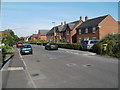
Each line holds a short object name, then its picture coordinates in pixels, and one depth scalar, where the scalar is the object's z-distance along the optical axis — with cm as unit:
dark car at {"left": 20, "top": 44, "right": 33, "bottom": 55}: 2095
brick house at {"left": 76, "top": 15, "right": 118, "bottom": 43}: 3700
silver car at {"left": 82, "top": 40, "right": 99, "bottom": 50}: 2297
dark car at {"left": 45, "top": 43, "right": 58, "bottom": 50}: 2905
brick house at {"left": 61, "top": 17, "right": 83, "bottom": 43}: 5042
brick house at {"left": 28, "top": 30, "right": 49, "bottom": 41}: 10325
